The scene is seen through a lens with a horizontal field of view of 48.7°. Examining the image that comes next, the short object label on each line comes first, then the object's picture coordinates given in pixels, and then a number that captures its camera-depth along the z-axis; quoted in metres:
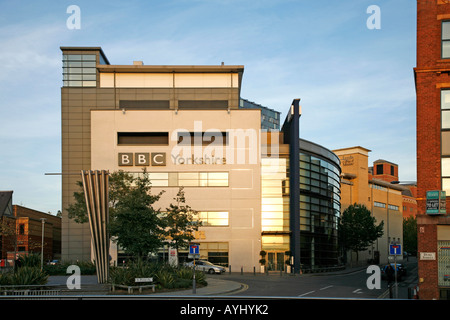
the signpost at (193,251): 29.57
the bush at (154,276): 29.22
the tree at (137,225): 35.22
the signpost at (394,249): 26.09
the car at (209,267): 50.56
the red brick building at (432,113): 27.02
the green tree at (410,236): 108.31
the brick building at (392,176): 145.75
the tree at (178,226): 43.69
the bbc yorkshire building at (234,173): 59.12
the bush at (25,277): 26.78
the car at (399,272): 44.96
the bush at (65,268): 42.25
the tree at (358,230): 76.06
